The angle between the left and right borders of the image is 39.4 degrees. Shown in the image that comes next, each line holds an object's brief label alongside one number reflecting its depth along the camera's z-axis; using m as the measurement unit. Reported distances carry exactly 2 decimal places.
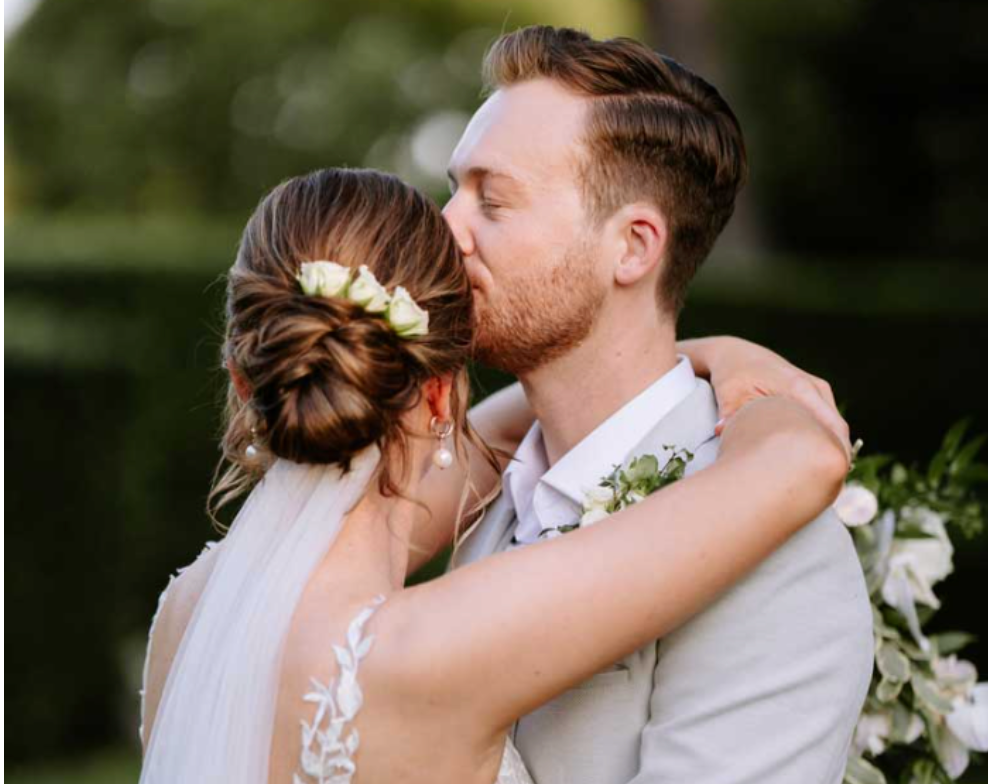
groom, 2.60
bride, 2.21
